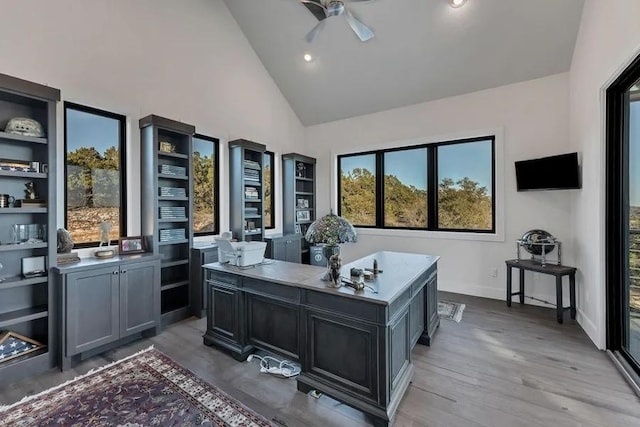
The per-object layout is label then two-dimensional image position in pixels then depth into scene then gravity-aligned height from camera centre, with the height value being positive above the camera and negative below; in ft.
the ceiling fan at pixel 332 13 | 10.53 +7.46
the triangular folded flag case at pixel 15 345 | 7.87 -3.55
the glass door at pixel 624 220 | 8.08 -0.25
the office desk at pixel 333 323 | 6.14 -2.74
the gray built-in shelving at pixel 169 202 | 11.19 +0.61
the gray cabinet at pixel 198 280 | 12.32 -2.72
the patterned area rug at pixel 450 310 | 12.03 -4.22
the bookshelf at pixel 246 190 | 15.06 +1.37
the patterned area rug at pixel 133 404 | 6.23 -4.30
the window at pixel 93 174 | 10.26 +1.61
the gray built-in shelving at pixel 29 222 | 7.85 -0.32
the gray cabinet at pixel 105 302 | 8.41 -2.72
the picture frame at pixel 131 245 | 10.63 -1.05
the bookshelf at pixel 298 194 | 18.74 +1.39
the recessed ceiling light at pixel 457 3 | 11.32 +8.19
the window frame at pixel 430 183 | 14.66 +1.82
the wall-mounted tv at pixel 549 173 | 11.47 +1.63
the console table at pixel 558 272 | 11.12 -2.31
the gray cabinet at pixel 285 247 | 16.33 -1.90
